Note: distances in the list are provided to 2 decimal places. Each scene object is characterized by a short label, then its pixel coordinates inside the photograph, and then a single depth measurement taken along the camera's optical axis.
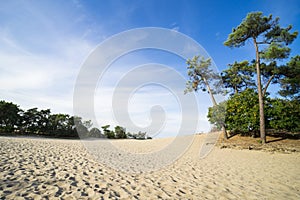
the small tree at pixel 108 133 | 32.41
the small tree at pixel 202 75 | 17.25
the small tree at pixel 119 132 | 34.00
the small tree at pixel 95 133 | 31.53
